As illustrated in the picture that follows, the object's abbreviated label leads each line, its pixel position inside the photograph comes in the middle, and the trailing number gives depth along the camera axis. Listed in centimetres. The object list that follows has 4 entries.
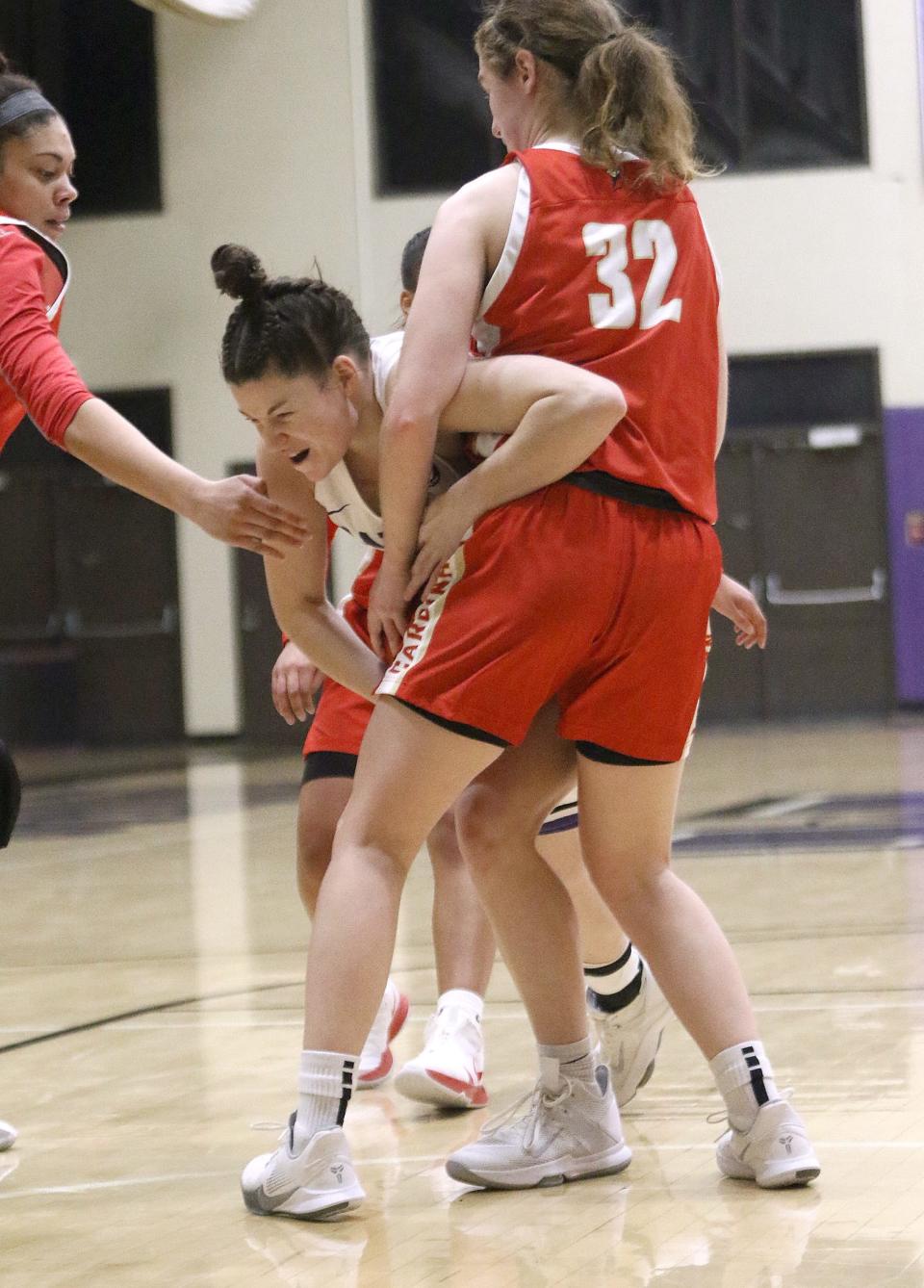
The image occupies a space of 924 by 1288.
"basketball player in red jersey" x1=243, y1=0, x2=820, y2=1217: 468
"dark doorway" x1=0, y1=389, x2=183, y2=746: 3084
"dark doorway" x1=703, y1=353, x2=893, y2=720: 2850
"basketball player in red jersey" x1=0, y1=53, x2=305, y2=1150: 503
